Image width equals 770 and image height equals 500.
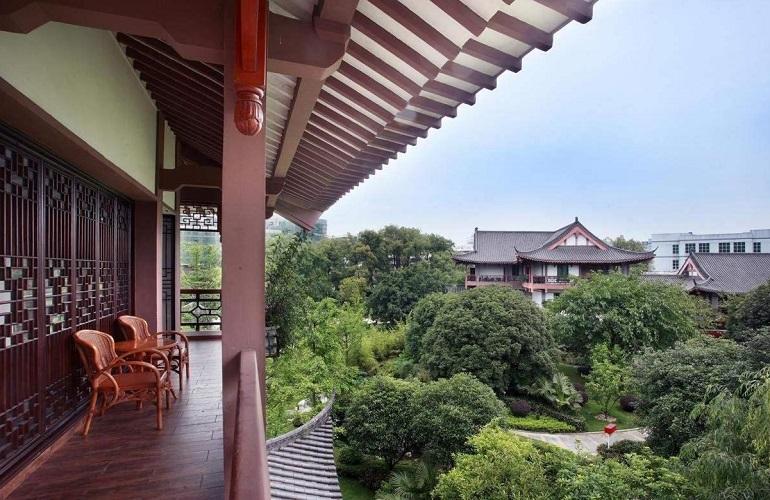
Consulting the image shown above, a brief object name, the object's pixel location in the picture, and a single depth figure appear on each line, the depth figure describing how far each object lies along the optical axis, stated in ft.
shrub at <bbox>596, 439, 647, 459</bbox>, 26.73
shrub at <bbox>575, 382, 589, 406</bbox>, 36.23
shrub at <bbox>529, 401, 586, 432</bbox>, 32.53
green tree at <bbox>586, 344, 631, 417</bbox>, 33.45
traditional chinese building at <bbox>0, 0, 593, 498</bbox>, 4.95
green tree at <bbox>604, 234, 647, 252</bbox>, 104.75
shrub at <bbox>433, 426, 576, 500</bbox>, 16.96
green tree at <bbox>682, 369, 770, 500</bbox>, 12.68
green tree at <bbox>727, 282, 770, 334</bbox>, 41.14
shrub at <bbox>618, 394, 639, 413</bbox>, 35.63
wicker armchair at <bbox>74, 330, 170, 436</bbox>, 8.86
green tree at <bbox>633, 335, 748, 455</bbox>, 22.75
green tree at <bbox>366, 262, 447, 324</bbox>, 58.23
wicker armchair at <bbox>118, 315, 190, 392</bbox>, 12.44
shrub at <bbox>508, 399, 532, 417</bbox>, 33.60
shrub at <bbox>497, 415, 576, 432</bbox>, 31.71
